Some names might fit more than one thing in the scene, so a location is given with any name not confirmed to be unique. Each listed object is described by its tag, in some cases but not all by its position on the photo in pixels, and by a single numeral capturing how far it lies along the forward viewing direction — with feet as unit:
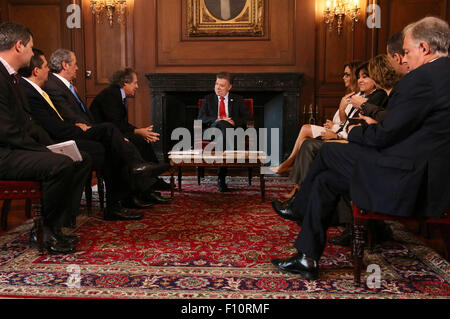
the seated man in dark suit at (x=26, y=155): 8.00
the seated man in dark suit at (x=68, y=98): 11.50
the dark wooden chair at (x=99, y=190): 11.82
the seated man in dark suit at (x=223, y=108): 16.96
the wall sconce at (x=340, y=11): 20.11
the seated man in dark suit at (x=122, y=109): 13.43
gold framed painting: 20.81
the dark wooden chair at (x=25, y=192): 7.94
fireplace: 20.70
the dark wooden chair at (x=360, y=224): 6.63
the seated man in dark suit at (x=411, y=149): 6.21
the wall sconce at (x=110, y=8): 20.66
